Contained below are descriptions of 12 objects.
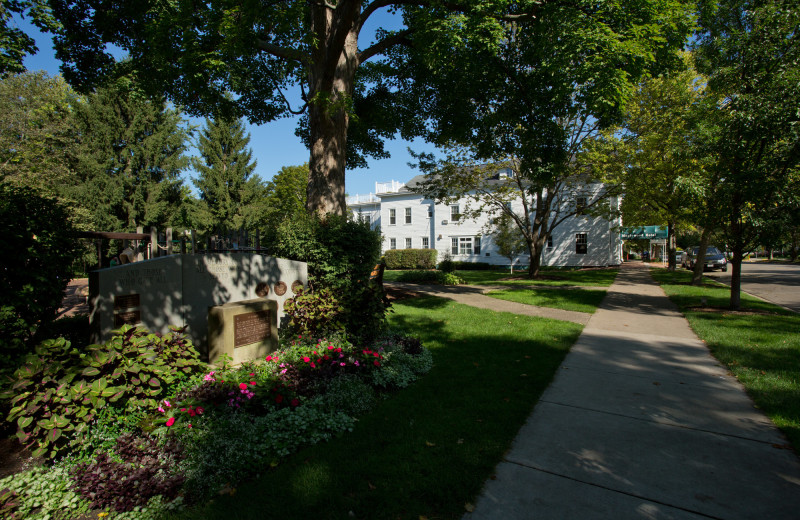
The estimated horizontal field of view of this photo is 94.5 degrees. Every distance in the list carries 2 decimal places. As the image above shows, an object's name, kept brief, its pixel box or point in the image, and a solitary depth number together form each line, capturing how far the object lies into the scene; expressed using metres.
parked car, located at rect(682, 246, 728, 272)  27.02
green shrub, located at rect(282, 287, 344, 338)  6.40
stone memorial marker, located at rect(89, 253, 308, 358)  4.89
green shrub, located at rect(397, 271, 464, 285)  18.44
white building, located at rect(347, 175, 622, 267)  32.12
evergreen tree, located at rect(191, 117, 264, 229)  32.66
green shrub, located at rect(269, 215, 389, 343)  7.39
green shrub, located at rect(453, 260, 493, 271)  33.25
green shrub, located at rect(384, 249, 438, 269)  33.53
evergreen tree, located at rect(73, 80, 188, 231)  25.66
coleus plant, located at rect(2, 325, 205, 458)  3.21
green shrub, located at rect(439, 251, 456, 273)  22.48
